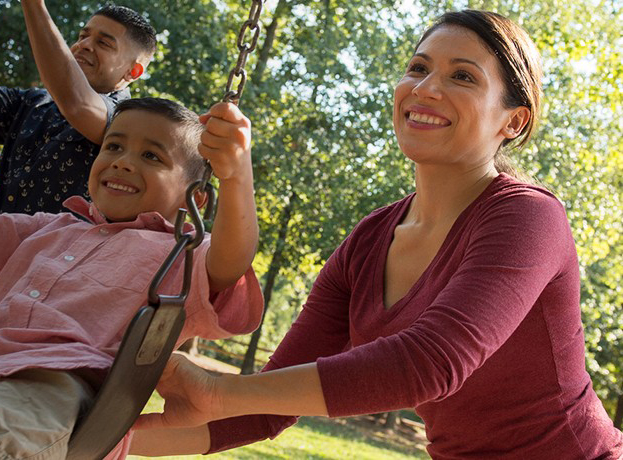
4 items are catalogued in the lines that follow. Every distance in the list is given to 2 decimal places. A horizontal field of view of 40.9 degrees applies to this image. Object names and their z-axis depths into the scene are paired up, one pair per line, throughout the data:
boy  1.83
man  2.91
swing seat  1.71
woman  1.78
